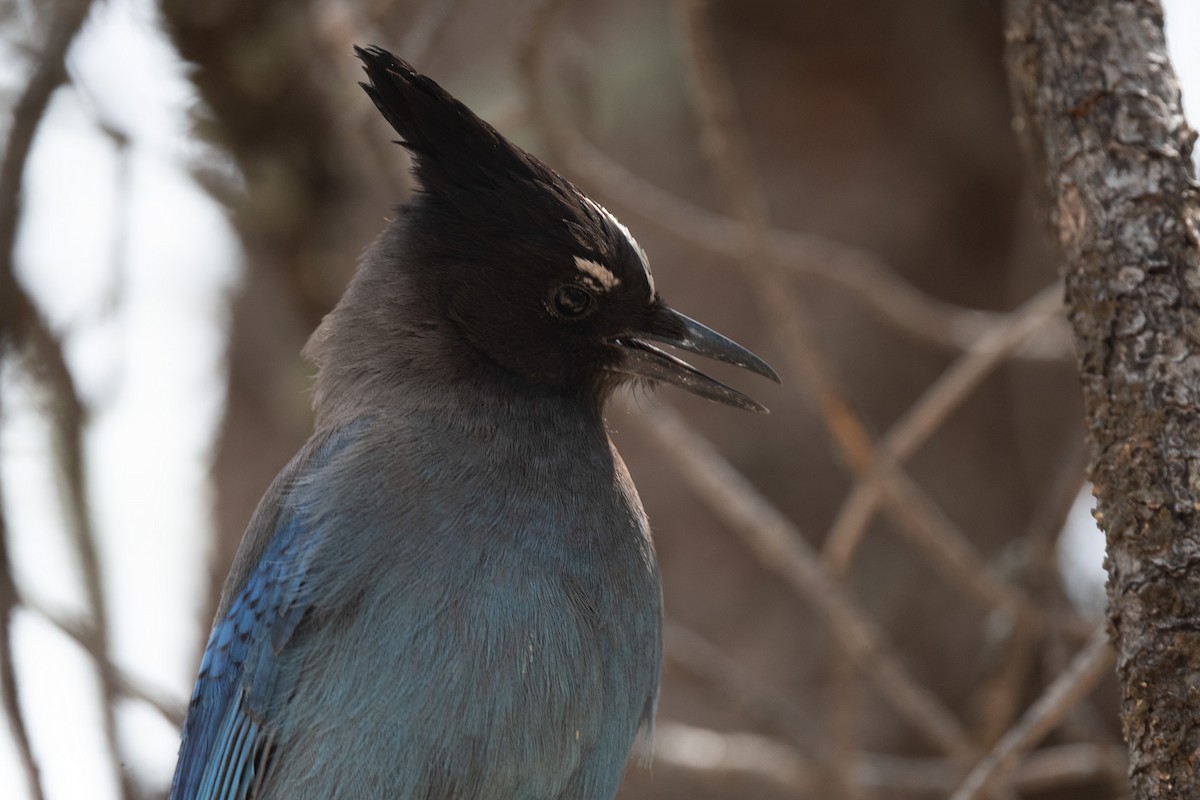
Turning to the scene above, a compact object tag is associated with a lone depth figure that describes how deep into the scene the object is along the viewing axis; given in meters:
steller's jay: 6.06
